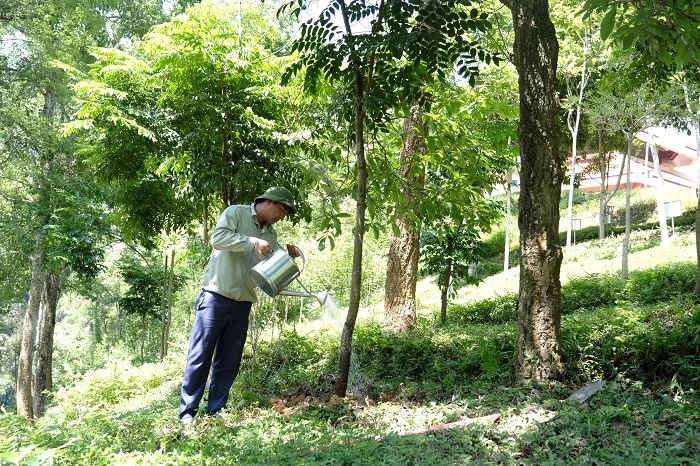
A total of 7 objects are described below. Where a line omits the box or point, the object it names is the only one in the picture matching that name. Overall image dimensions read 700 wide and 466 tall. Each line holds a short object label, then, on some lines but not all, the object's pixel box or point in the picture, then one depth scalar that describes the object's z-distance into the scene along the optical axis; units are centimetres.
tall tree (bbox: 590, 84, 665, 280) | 1137
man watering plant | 438
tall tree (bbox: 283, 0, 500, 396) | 437
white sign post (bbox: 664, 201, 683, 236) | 2147
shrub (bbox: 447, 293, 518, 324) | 988
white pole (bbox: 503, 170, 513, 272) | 1651
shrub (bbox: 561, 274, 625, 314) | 909
